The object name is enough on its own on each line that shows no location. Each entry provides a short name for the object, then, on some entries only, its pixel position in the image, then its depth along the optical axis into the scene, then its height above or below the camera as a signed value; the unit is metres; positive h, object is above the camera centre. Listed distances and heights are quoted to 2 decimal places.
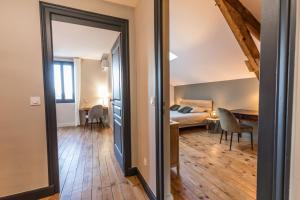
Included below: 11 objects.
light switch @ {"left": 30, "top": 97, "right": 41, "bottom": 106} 1.44 -0.07
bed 3.68 -0.67
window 4.49 +0.49
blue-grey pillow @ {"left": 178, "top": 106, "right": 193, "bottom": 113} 4.09 -0.52
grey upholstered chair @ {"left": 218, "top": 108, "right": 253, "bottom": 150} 2.55 -0.63
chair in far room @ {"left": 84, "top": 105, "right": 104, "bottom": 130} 4.16 -0.63
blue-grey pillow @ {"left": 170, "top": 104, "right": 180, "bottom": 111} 4.62 -0.49
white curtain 4.50 +0.51
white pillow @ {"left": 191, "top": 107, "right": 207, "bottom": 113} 4.07 -0.53
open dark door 1.93 -0.13
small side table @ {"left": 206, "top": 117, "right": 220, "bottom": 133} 3.71 -0.94
